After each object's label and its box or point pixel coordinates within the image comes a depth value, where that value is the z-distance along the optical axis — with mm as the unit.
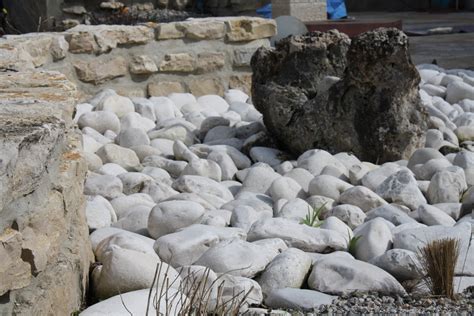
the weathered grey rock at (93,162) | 4234
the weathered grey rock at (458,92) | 5844
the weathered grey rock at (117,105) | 5352
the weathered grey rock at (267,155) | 4566
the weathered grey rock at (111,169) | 4149
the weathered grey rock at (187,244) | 2930
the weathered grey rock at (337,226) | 3275
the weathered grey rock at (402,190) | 3801
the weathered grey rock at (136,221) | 3350
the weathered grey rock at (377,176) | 4048
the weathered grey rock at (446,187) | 3875
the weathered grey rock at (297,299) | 2619
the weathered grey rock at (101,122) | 5074
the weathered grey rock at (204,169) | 4191
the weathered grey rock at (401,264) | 2865
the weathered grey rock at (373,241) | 3076
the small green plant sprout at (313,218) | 3415
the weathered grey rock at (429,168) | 4234
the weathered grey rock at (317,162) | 4258
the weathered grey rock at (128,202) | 3604
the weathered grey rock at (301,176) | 4094
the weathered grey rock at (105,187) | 3789
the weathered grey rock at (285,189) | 3871
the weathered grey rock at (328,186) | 3875
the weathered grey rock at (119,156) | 4418
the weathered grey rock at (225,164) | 4348
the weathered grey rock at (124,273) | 2619
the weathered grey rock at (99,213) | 3270
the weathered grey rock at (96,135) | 4807
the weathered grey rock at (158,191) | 3805
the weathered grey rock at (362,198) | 3711
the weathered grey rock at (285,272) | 2795
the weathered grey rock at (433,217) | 3498
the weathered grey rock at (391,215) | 3450
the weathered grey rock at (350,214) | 3498
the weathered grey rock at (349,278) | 2736
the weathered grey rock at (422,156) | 4391
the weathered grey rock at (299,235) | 3117
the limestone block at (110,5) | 10250
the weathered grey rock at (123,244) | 2877
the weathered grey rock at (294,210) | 3550
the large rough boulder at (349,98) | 4434
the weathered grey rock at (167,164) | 4355
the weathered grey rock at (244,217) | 3354
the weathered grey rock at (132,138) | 4777
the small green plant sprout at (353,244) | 3125
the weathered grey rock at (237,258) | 2801
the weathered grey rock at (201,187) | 3885
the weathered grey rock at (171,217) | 3227
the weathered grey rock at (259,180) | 4043
